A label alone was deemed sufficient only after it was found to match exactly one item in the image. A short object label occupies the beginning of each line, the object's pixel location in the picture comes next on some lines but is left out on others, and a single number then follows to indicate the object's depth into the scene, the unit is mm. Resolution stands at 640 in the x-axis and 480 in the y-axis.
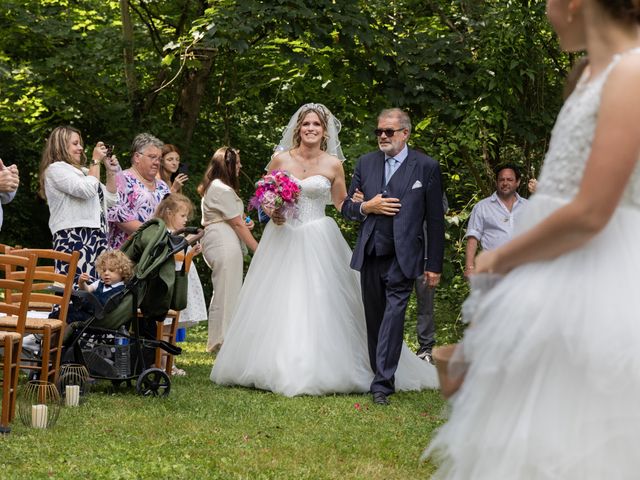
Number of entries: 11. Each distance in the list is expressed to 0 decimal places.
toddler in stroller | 7922
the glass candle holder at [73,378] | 7594
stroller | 7914
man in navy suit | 7949
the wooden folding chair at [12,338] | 6012
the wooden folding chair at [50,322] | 7000
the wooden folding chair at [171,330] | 8680
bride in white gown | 8414
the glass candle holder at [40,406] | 6340
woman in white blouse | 8648
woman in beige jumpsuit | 10867
